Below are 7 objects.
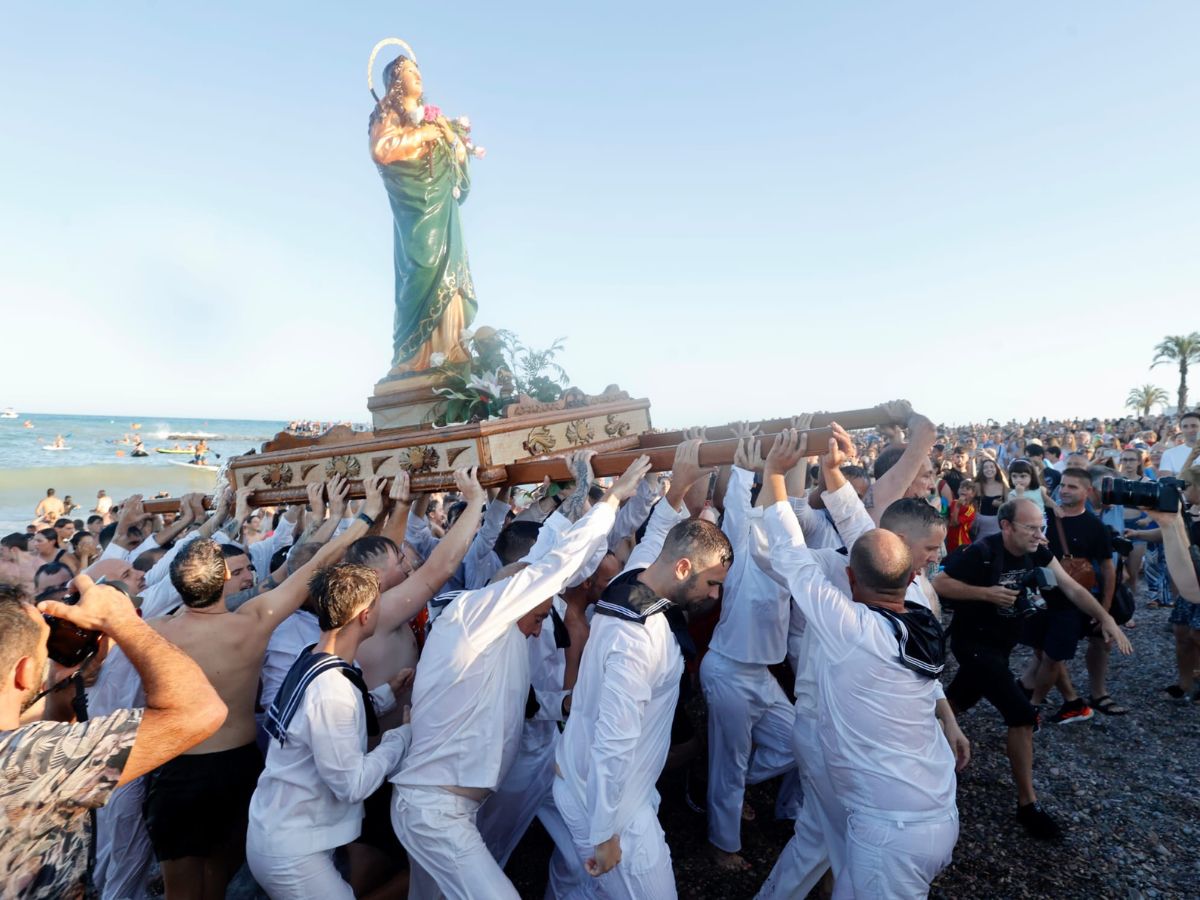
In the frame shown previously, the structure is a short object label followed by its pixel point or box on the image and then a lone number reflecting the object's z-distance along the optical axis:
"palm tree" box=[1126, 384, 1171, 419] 45.25
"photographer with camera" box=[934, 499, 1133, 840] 4.29
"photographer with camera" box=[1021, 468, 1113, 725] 5.89
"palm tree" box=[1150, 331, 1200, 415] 40.16
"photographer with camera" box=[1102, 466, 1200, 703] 3.45
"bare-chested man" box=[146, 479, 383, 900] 3.34
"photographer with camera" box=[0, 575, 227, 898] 1.86
